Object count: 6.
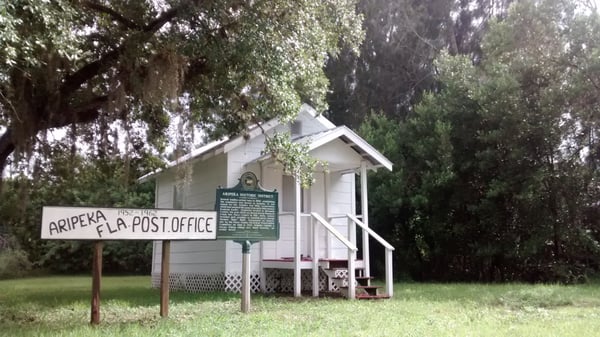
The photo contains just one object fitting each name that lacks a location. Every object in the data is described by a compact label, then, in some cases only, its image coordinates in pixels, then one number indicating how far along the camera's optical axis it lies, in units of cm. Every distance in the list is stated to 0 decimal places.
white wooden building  1169
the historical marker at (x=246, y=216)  830
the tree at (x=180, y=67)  885
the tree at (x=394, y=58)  2372
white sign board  673
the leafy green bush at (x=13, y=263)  2254
